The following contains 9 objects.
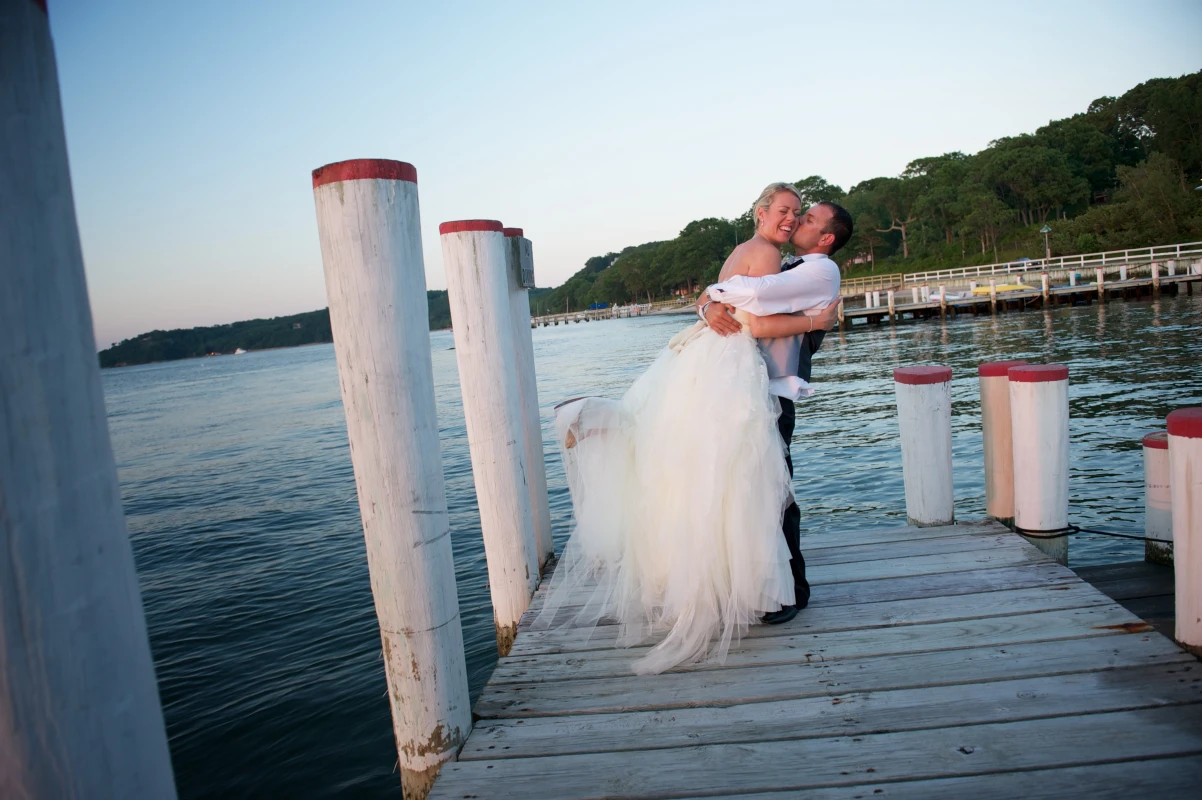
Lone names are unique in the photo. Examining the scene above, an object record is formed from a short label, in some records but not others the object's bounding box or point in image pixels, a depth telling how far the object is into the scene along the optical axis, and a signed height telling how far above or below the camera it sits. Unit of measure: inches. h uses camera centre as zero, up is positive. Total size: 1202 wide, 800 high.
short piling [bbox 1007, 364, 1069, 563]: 148.3 -32.4
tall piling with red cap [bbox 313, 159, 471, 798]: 92.7 -11.4
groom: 129.1 +1.6
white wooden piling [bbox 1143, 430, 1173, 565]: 155.5 -46.5
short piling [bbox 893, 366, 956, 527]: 165.9 -31.6
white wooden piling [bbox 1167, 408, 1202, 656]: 103.3 -33.5
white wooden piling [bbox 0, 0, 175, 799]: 44.6 -6.8
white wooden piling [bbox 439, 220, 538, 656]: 145.8 -12.5
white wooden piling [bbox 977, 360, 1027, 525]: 164.7 -33.1
